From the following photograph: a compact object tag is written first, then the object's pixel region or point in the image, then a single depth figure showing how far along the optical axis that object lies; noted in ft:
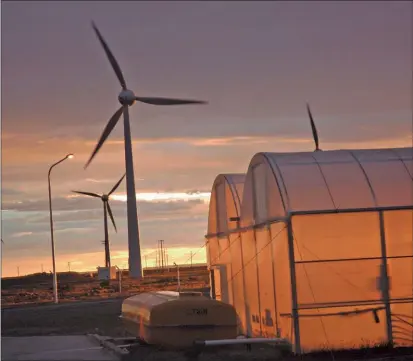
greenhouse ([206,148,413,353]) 78.02
